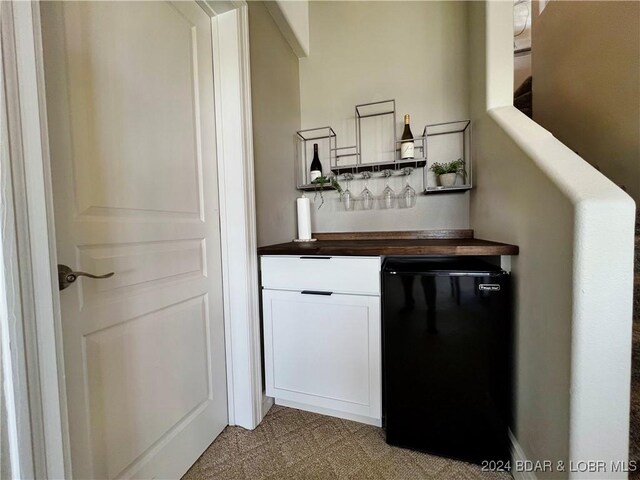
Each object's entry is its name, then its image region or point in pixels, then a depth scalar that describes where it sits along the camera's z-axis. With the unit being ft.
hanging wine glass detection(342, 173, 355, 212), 6.15
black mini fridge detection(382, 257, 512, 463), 3.45
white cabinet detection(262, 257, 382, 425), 4.12
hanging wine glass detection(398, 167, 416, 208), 5.73
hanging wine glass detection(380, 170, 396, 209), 5.82
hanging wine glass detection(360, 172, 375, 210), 6.09
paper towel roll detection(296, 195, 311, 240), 5.75
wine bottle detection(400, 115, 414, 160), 5.68
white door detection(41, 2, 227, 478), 2.42
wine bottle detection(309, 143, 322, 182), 6.31
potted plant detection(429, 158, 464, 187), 5.56
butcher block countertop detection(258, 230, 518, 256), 3.50
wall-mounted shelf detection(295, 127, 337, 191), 6.59
